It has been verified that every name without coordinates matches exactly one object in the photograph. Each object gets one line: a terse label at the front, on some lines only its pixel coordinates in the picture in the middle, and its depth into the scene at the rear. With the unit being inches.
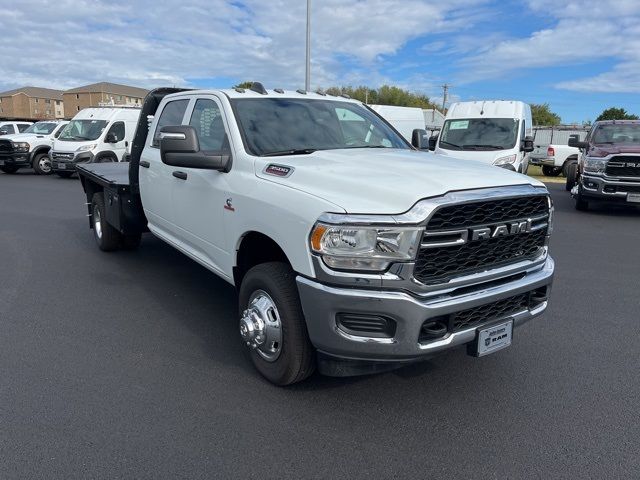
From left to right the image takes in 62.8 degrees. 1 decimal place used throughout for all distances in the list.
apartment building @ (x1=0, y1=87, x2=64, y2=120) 3789.4
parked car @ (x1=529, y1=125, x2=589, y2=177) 820.0
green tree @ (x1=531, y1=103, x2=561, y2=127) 3178.6
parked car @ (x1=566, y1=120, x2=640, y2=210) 404.5
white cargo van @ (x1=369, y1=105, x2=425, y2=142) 851.3
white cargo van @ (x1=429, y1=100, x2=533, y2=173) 494.0
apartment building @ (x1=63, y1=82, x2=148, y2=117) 3816.4
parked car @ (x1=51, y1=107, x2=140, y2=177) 658.2
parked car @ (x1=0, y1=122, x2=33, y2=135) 941.8
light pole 721.3
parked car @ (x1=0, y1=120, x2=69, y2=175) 743.7
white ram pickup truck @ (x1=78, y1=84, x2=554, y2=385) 107.3
